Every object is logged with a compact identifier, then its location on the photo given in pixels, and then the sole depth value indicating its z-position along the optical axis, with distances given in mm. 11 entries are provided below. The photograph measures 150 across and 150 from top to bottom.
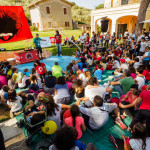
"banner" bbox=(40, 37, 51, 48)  11097
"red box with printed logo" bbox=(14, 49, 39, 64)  8345
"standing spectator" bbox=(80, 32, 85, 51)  12328
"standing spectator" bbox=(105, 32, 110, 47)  13386
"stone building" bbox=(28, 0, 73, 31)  29562
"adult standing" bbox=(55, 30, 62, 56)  9562
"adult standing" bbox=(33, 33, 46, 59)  8742
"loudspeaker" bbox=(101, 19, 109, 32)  8910
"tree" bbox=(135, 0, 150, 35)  11547
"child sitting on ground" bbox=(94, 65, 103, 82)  5590
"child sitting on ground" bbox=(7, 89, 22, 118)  3461
